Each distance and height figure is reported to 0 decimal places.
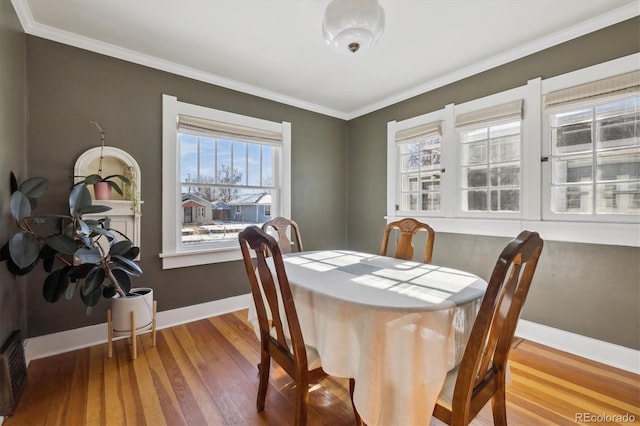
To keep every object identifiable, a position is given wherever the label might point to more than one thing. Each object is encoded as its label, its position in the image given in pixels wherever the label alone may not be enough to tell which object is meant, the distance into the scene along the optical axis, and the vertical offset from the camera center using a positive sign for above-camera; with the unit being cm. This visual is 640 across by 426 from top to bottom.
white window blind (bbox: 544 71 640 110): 202 +92
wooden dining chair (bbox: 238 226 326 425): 124 -59
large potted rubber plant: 166 -26
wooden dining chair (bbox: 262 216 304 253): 256 -17
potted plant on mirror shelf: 237 +22
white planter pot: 220 -78
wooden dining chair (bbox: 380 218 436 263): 224 -18
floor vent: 157 -95
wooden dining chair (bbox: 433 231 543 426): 90 -50
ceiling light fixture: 154 +104
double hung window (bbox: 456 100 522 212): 262 +52
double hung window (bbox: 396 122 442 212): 322 +53
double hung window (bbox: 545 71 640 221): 207 +49
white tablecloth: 107 -49
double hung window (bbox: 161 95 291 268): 281 +37
